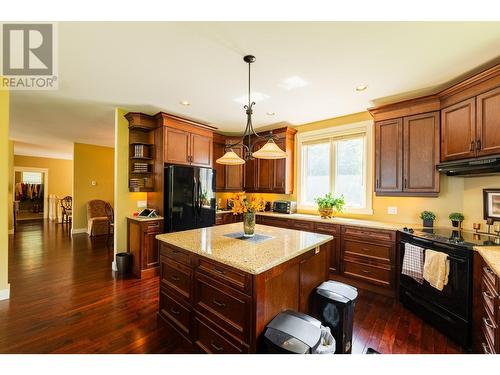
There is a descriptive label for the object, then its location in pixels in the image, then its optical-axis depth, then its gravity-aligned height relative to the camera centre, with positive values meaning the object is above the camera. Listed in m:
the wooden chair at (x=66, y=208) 7.68 -0.78
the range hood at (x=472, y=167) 2.06 +0.23
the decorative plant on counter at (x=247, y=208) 2.09 -0.21
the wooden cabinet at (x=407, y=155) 2.73 +0.45
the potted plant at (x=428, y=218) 2.86 -0.40
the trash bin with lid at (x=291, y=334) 1.26 -0.93
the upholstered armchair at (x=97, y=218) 6.12 -0.93
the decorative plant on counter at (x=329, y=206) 3.64 -0.32
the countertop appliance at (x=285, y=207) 4.23 -0.39
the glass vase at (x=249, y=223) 2.21 -0.38
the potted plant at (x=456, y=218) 2.64 -0.38
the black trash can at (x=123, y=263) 3.40 -1.22
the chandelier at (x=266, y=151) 2.17 +0.37
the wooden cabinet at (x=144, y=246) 3.33 -0.96
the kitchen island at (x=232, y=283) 1.43 -0.76
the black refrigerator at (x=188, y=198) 3.46 -0.19
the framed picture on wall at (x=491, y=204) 2.36 -0.17
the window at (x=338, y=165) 3.61 +0.42
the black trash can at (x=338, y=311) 1.70 -1.03
